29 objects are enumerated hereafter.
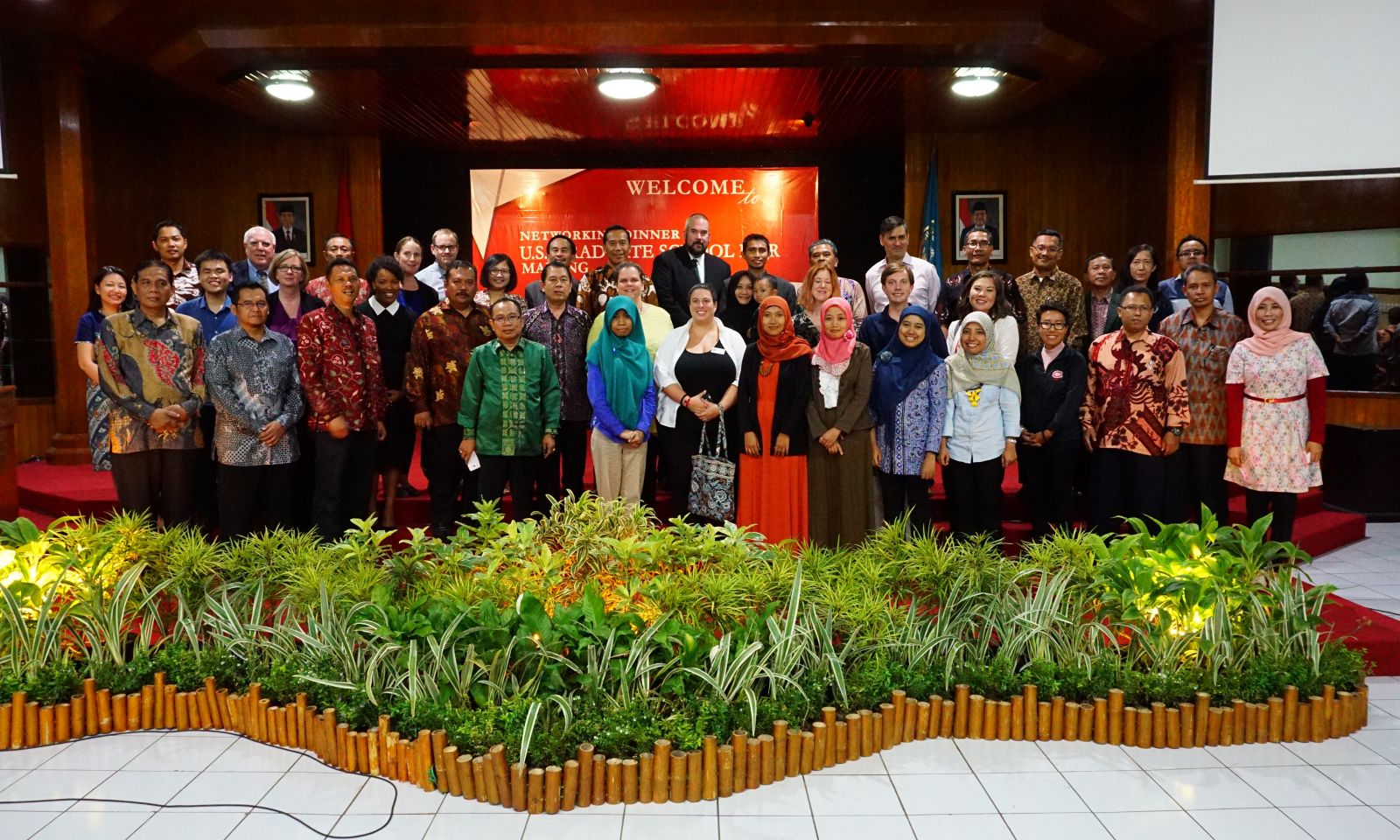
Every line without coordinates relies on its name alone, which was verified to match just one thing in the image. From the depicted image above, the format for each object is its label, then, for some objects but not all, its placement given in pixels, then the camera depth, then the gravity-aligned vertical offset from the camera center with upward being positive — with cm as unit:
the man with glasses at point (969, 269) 519 +44
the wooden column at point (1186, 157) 679 +134
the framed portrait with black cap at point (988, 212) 853 +121
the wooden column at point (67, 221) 659 +92
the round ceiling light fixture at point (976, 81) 657 +186
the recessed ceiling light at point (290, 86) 642 +184
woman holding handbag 459 -17
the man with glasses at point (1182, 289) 513 +32
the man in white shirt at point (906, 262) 520 +44
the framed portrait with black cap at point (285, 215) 848 +122
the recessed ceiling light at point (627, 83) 654 +183
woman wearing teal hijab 454 -20
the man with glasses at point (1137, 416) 442 -31
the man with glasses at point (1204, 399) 454 -24
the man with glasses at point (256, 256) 510 +52
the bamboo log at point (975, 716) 322 -122
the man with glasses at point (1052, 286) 504 +32
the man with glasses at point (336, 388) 433 -16
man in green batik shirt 445 -25
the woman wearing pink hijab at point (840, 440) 438 -41
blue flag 823 +105
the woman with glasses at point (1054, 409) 448 -28
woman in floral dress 438 -26
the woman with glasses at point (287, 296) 470 +29
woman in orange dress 440 -35
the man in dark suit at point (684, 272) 551 +46
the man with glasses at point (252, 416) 418 -26
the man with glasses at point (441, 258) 549 +54
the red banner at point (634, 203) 903 +138
